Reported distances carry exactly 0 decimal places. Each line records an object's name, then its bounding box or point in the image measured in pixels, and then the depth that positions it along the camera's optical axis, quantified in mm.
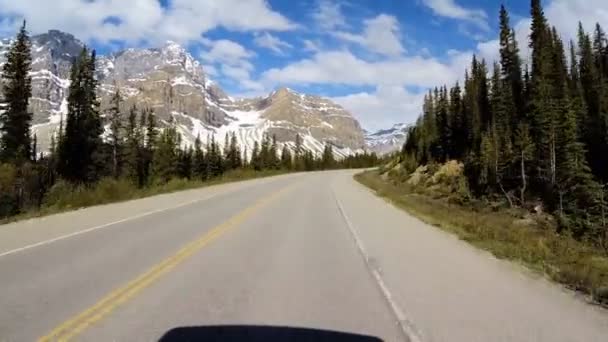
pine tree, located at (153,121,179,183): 76688
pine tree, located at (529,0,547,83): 58156
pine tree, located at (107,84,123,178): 70312
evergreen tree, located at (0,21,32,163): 47416
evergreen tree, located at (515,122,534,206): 53000
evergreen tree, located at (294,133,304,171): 147450
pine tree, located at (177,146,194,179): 93562
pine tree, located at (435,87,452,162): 84938
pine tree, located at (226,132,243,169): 125125
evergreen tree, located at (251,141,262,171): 129500
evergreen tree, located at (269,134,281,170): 131125
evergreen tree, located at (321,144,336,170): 165375
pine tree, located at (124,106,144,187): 75812
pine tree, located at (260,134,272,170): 130125
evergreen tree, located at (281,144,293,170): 141250
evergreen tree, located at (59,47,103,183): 55188
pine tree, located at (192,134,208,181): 99519
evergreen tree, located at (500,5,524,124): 63094
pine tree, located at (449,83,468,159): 80000
